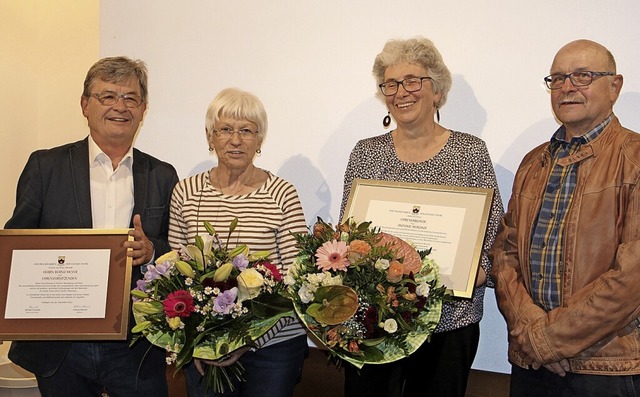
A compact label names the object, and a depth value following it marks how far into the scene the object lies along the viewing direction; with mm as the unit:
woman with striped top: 2820
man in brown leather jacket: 2480
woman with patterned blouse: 2852
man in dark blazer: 2994
